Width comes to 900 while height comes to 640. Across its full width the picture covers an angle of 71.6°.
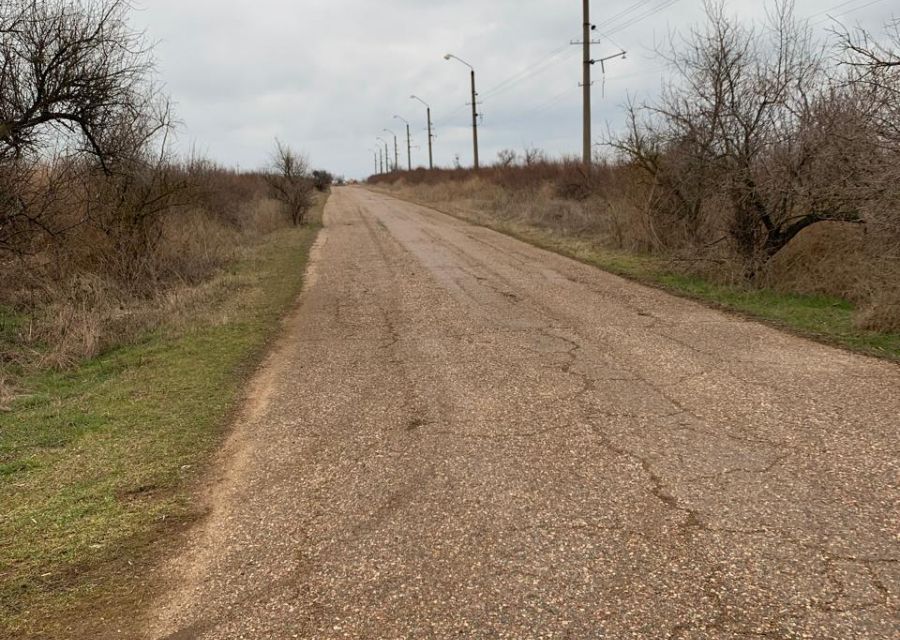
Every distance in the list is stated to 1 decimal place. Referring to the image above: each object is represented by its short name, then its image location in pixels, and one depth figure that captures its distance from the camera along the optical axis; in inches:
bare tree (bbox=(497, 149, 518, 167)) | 1493.8
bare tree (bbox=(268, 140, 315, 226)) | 979.9
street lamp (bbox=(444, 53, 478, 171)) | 1505.9
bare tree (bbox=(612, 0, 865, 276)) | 366.0
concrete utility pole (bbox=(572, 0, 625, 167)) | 883.4
